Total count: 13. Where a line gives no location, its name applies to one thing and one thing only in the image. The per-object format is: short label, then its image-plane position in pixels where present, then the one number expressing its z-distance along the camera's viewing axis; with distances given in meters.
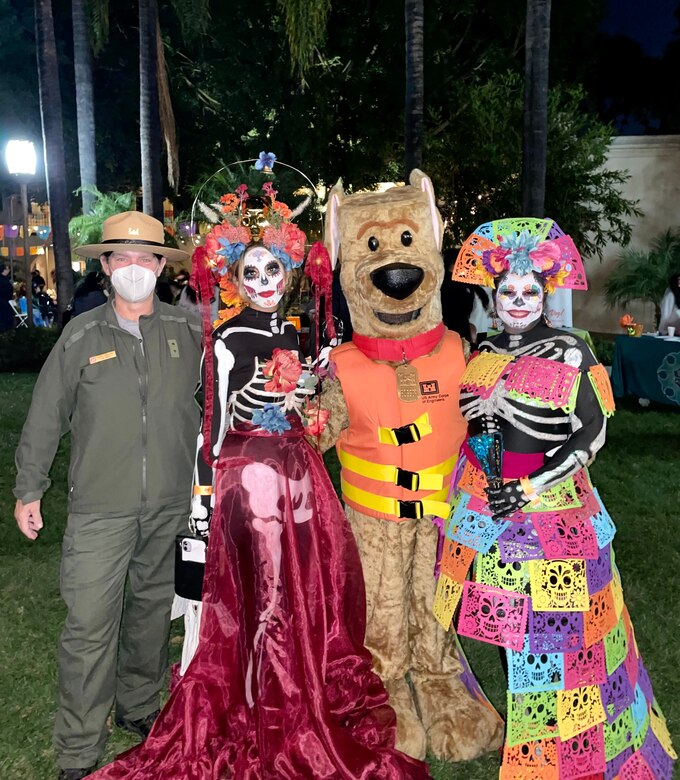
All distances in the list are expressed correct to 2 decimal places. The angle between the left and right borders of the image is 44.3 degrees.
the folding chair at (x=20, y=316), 19.53
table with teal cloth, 9.85
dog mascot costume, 3.38
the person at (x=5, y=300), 14.04
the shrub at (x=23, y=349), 14.88
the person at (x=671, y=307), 10.10
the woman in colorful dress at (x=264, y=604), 3.15
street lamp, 15.52
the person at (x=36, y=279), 21.02
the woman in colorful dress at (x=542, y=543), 2.87
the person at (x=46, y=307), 20.59
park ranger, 3.21
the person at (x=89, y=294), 7.51
